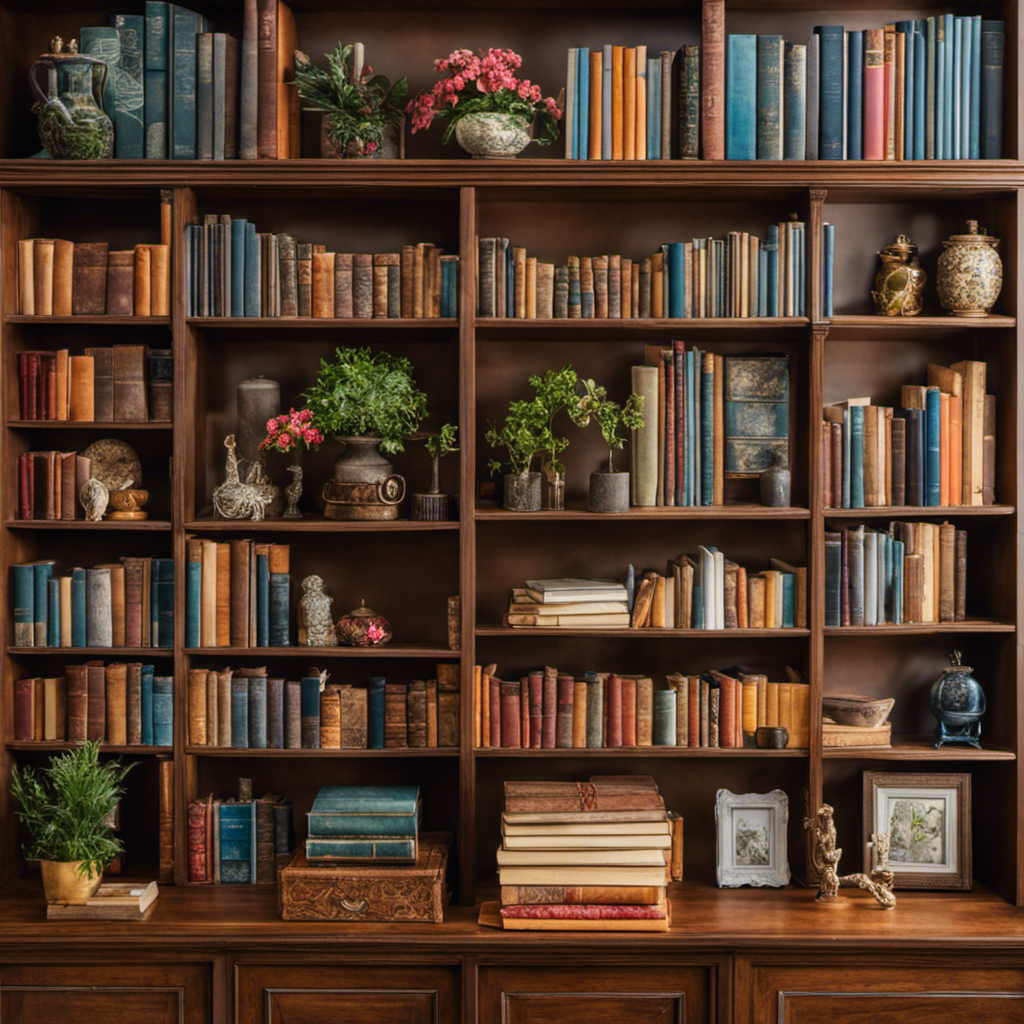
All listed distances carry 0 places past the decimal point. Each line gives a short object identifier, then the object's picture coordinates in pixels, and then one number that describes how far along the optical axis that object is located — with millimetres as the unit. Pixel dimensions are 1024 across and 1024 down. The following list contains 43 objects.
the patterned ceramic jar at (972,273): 3107
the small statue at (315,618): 3184
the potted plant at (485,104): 3025
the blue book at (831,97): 3072
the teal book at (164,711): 3146
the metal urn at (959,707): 3168
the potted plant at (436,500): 3127
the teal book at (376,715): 3176
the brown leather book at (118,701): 3158
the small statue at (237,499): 3148
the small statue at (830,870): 3037
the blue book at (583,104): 3072
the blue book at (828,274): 3082
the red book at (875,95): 3078
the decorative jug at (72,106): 3023
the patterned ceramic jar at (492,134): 3039
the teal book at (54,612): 3150
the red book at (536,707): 3137
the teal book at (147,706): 3156
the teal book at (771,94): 3070
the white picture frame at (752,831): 3191
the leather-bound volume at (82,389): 3150
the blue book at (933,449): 3166
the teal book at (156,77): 3092
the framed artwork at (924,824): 3176
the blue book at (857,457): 3145
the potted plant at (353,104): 3039
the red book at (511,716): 3139
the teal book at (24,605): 3141
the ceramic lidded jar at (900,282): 3193
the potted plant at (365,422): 3082
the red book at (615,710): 3156
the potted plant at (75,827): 2896
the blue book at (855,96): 3092
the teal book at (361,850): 2939
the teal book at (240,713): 3160
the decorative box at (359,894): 2896
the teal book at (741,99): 3072
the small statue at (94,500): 3133
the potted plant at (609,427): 3096
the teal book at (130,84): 3102
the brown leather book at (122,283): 3135
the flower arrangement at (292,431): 3098
